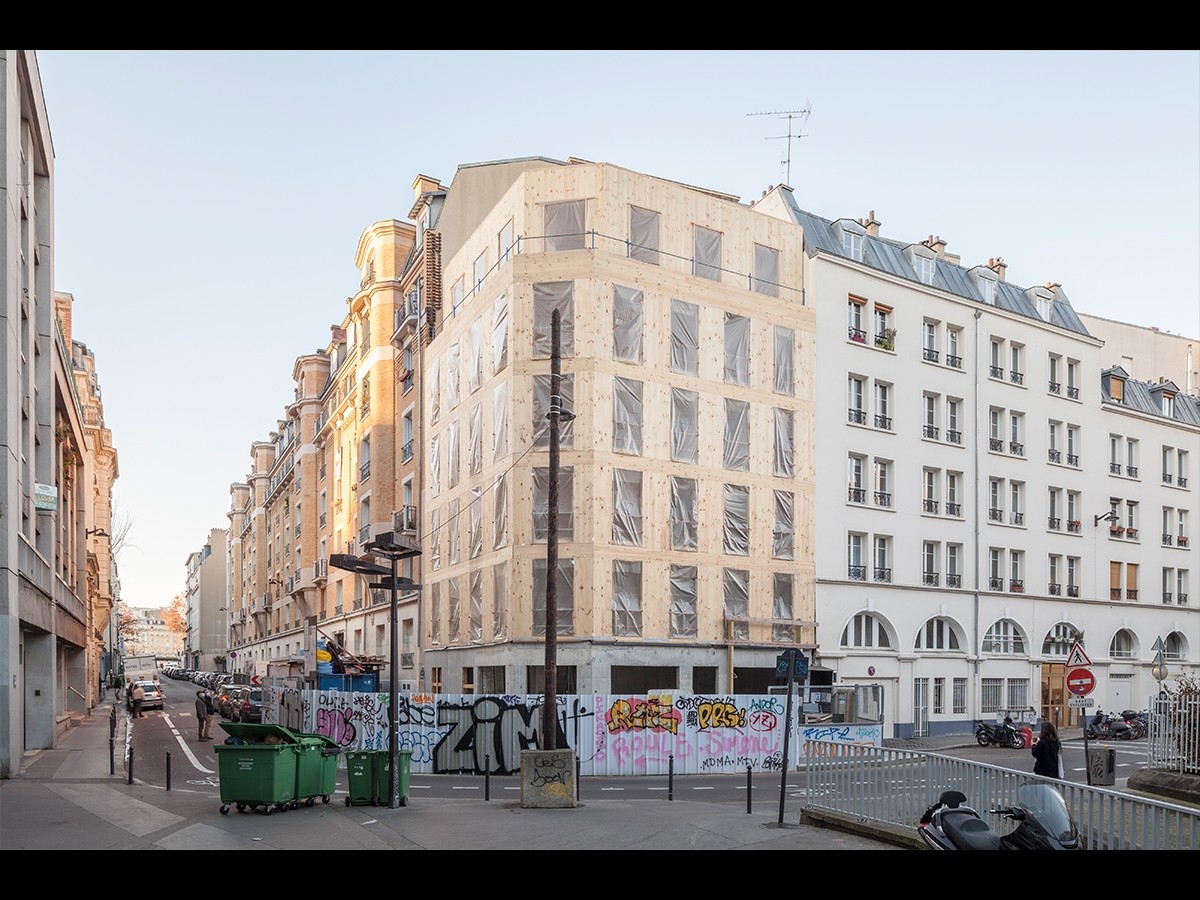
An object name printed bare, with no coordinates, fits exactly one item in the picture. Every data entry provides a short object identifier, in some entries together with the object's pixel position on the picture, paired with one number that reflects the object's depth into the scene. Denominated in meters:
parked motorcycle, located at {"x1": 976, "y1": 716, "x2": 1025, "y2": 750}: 39.31
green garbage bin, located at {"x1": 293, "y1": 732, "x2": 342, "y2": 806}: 18.47
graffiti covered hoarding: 29.23
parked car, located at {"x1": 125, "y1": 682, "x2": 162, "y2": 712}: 62.00
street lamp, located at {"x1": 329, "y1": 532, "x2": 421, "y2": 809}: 18.80
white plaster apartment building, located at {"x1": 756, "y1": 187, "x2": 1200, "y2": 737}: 42.69
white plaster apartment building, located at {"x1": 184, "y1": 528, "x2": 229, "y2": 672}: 154.62
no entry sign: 21.80
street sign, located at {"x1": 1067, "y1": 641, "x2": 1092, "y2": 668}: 23.02
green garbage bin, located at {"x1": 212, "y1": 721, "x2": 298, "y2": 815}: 17.64
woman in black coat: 19.14
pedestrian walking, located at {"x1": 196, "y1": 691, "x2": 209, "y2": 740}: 40.38
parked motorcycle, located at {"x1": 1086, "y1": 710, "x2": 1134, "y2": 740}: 44.19
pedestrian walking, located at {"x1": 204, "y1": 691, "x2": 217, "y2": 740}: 40.84
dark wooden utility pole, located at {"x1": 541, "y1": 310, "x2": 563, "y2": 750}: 21.09
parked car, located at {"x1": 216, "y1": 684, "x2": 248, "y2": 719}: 50.36
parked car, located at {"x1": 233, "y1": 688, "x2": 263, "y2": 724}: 44.56
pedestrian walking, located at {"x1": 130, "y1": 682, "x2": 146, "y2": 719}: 57.31
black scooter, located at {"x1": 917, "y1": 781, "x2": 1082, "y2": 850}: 10.20
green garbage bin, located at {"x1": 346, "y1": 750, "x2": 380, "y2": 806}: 18.94
